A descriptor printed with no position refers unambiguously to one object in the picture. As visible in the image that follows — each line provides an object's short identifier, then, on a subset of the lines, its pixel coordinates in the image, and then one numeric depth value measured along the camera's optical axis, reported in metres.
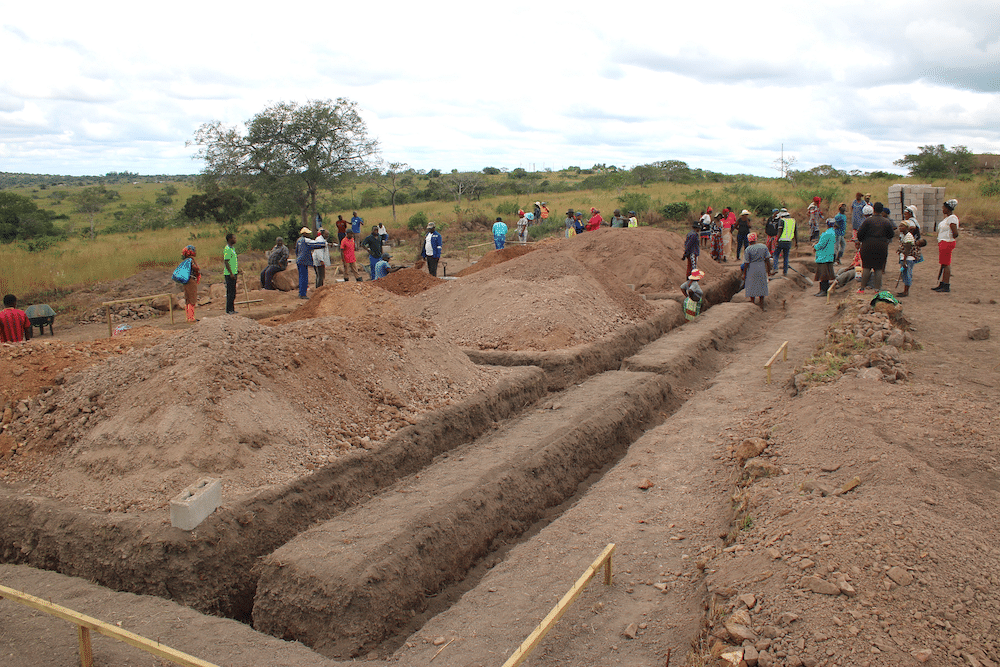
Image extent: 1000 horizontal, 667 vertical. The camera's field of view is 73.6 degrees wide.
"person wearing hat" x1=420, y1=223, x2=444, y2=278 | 14.62
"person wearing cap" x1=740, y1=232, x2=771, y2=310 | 12.05
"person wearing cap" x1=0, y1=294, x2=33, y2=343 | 8.32
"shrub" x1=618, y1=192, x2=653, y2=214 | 27.05
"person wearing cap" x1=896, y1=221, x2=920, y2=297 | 11.44
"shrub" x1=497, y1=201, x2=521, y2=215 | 30.97
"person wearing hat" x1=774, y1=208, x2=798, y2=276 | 14.55
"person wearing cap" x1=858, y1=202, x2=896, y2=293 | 10.36
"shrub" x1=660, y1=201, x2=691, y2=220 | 25.53
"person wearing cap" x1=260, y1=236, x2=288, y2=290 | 12.96
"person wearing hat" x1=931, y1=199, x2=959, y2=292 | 11.27
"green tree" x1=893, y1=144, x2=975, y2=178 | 34.28
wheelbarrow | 12.10
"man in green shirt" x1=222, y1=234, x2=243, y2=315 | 11.39
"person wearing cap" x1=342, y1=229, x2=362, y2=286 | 14.58
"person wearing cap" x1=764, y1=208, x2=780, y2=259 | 14.98
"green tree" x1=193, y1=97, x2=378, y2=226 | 23.58
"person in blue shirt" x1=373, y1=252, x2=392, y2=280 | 14.47
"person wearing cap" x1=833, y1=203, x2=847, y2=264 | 15.77
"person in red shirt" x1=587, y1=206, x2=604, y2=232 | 18.66
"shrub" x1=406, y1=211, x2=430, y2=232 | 26.72
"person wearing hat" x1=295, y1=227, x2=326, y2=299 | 13.27
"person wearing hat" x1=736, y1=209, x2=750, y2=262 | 15.95
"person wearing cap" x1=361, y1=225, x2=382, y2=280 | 14.67
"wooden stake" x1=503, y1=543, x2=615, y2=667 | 3.12
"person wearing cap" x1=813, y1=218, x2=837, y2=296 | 12.62
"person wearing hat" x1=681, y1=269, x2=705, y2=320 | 11.98
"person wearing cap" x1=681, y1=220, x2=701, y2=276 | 13.07
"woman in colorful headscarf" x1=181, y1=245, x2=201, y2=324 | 11.24
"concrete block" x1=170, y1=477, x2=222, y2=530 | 4.31
